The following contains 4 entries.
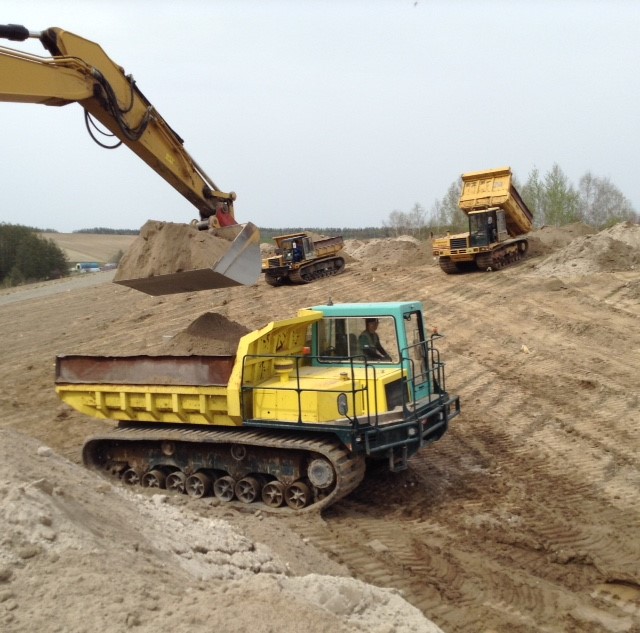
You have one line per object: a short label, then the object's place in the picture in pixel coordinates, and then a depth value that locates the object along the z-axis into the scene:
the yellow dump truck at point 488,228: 22.06
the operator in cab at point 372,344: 7.86
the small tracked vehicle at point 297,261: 24.02
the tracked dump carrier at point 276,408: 7.27
